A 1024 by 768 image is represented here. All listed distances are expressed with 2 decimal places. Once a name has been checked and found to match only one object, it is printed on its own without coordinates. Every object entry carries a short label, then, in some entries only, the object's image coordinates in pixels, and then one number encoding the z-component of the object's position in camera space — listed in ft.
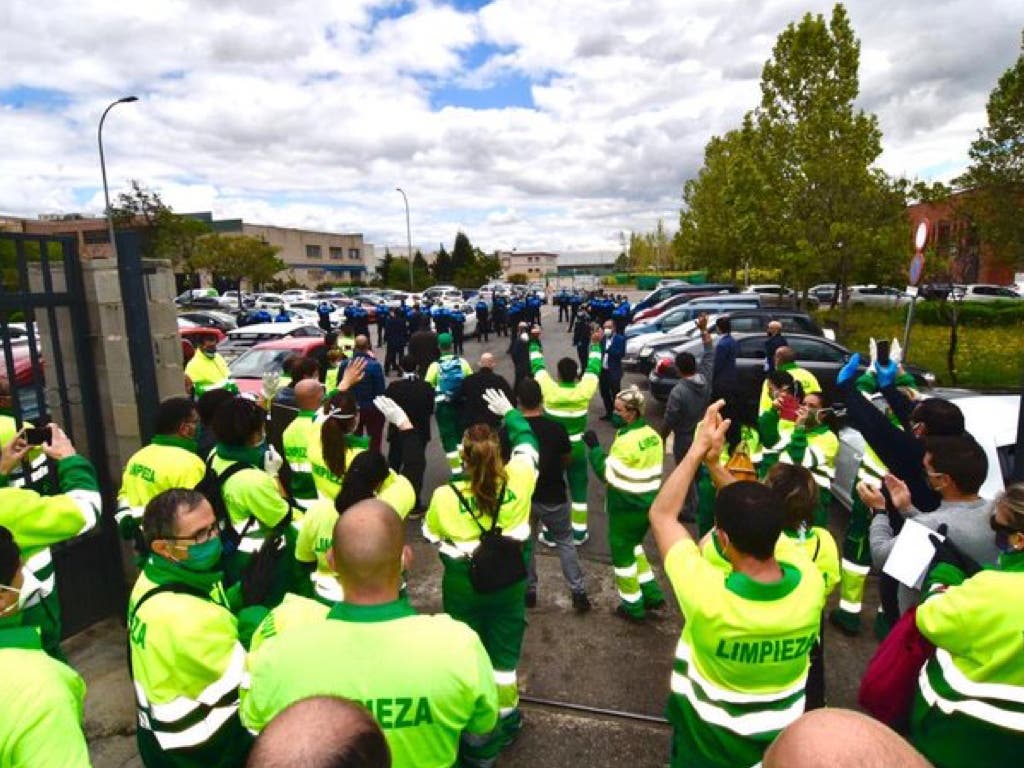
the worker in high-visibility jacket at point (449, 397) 24.72
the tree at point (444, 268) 230.48
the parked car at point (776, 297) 92.55
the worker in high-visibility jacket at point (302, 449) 15.05
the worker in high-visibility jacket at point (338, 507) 10.91
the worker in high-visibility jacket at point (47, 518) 9.21
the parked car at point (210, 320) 74.54
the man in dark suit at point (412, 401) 24.40
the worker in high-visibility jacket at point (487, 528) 11.13
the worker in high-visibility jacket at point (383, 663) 5.79
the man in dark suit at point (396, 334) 50.90
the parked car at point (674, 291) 82.89
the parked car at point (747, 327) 44.88
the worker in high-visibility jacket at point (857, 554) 15.11
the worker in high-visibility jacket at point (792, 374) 19.94
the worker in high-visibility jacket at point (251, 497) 11.40
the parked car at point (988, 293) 100.41
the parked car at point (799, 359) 36.15
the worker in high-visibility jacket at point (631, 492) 15.53
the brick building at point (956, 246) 63.99
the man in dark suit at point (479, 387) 22.47
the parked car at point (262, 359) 32.09
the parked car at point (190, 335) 41.21
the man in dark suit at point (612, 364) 35.86
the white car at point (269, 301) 108.96
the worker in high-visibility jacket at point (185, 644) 7.18
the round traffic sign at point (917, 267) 23.01
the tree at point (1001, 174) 52.13
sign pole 22.85
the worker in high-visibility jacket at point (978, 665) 6.81
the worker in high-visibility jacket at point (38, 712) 5.17
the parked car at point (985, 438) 15.25
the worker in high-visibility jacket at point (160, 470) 11.97
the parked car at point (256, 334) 43.80
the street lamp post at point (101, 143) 71.61
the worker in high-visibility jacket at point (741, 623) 7.16
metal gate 14.70
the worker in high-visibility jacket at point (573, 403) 19.70
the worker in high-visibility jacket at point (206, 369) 23.77
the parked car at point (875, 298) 107.04
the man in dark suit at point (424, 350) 30.01
